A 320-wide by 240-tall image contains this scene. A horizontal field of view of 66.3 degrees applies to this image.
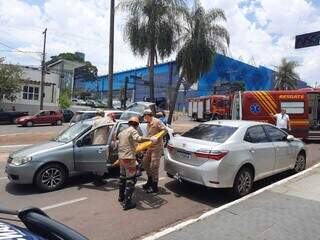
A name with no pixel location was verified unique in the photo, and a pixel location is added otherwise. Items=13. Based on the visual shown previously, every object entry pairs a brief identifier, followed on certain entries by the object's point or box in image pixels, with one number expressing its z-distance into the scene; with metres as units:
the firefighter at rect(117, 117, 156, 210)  4.33
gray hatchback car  5.04
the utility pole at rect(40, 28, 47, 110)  26.33
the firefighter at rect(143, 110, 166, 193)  4.94
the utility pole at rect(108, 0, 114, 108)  12.81
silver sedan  4.59
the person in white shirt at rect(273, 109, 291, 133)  8.98
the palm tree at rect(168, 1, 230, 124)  14.50
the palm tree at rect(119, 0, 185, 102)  13.90
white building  27.37
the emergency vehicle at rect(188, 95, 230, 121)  23.13
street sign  7.43
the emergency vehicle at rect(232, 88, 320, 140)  10.87
